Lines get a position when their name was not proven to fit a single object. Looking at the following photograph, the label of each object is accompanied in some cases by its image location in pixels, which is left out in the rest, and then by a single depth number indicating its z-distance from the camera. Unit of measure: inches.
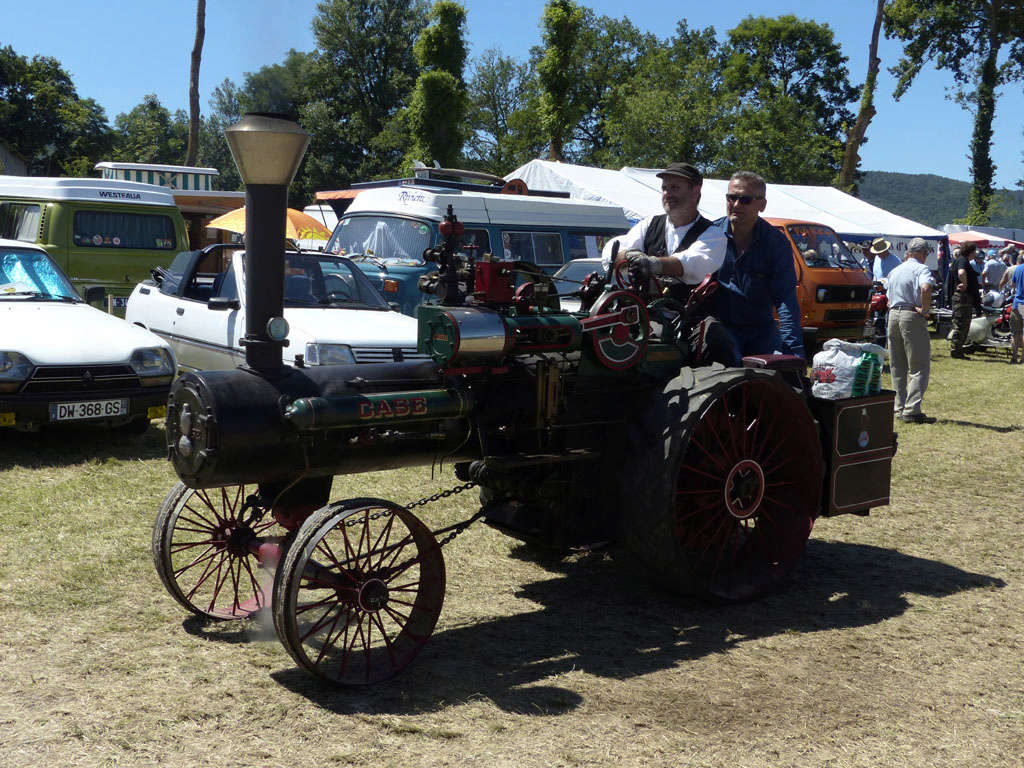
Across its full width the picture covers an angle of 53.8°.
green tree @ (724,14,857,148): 2246.6
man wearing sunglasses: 210.2
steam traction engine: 155.4
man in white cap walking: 412.5
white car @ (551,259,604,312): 500.7
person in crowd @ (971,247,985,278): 1091.5
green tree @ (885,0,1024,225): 1731.1
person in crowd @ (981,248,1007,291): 862.5
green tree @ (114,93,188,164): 2667.3
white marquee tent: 787.4
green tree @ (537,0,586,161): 1466.5
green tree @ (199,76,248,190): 2810.0
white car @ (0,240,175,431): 292.7
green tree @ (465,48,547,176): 1924.2
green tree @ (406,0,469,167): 1478.8
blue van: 475.2
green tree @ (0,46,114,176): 1899.6
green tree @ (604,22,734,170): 1464.1
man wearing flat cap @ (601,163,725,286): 197.2
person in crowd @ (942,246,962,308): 882.3
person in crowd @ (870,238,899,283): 633.5
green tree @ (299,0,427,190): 2062.0
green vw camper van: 481.1
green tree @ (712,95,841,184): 1456.7
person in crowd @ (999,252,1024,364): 601.9
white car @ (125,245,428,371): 320.5
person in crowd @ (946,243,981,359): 682.2
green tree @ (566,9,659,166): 2251.5
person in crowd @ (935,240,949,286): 912.9
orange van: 559.5
